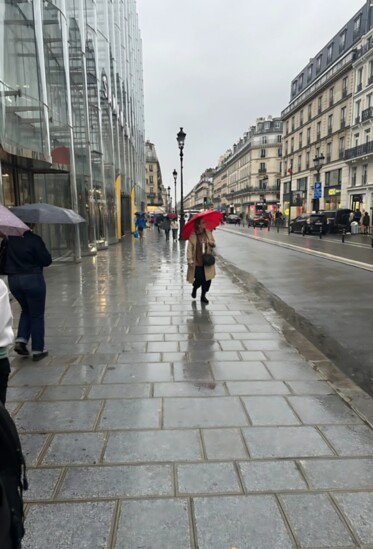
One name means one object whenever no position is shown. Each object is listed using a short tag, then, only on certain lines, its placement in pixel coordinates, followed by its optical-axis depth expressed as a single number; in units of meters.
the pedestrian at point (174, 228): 26.76
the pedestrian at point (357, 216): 35.14
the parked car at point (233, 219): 69.42
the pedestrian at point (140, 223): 27.86
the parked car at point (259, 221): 52.37
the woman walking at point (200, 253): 7.67
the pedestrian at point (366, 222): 33.06
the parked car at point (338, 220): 33.17
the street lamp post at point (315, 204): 49.49
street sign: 36.07
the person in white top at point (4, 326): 1.93
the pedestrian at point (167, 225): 26.92
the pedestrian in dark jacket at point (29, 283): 4.60
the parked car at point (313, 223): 32.38
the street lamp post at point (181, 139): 22.24
